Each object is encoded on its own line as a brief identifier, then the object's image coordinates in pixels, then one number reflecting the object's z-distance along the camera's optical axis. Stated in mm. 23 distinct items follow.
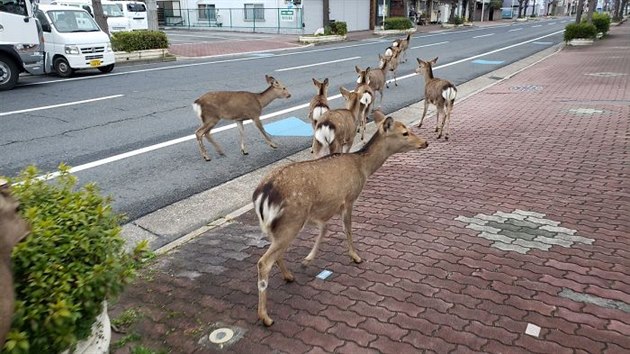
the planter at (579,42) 31606
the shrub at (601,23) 38344
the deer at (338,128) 7109
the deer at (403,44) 18831
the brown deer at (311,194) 4031
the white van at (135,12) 36625
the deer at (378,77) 11750
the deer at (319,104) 8188
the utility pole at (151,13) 26750
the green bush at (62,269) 2529
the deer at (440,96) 10055
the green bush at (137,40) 22703
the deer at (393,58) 15111
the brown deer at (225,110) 8531
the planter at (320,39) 34062
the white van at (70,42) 17656
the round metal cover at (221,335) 3826
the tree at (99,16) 22156
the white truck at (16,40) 15117
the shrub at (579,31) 31594
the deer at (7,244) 2332
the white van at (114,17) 34375
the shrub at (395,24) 43719
